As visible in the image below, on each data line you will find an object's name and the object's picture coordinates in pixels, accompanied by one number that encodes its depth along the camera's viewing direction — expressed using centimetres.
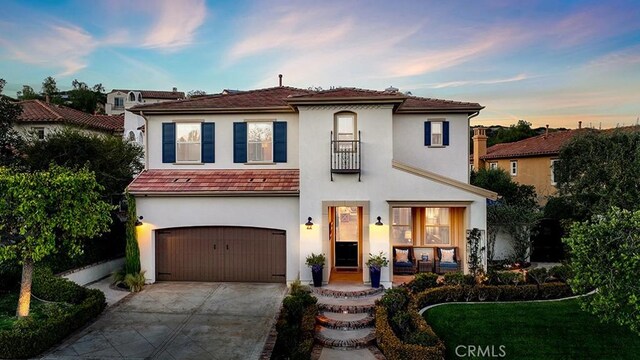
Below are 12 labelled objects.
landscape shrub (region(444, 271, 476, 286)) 1159
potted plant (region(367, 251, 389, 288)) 1214
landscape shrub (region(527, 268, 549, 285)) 1196
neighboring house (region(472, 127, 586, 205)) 2695
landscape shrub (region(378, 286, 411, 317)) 988
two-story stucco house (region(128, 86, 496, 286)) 1273
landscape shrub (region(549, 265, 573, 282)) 1207
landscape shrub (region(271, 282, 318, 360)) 802
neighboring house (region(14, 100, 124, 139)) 2639
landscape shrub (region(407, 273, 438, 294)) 1169
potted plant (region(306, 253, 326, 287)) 1223
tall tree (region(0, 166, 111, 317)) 915
